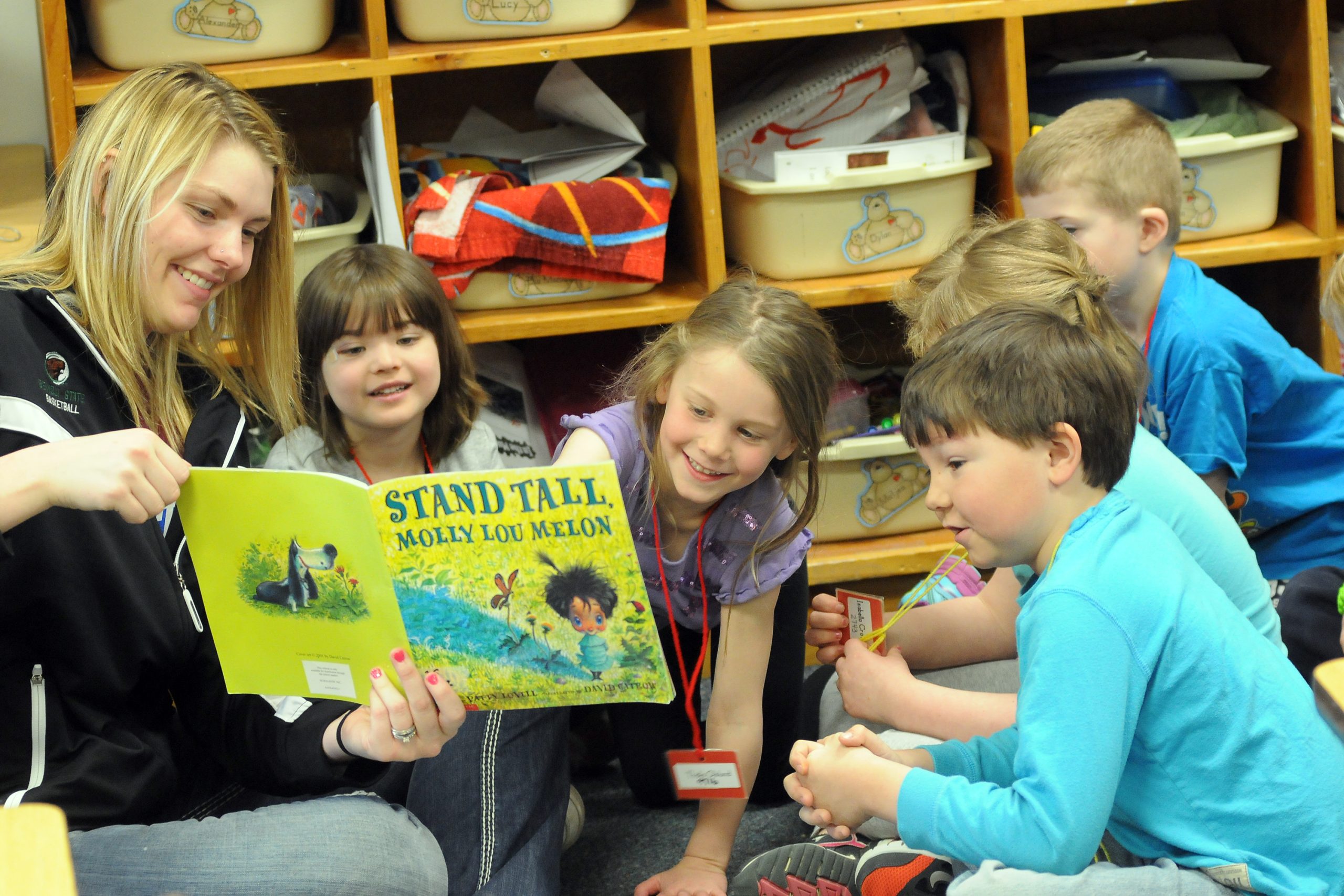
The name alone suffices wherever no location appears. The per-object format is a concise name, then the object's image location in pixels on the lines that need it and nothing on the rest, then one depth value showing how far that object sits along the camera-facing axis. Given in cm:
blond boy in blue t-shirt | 371
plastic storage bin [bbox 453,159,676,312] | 395
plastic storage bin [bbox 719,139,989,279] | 397
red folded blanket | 388
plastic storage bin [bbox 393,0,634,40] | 389
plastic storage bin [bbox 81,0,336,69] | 380
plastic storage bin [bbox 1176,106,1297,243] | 400
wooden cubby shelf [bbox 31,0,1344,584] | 387
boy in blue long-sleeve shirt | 299
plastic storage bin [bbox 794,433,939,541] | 406
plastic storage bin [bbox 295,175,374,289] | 385
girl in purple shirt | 336
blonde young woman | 312
